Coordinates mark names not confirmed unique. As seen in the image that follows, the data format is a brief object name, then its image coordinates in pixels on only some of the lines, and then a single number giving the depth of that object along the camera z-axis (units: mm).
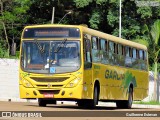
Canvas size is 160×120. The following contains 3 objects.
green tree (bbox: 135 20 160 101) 46406
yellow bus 25031
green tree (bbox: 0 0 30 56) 62750
